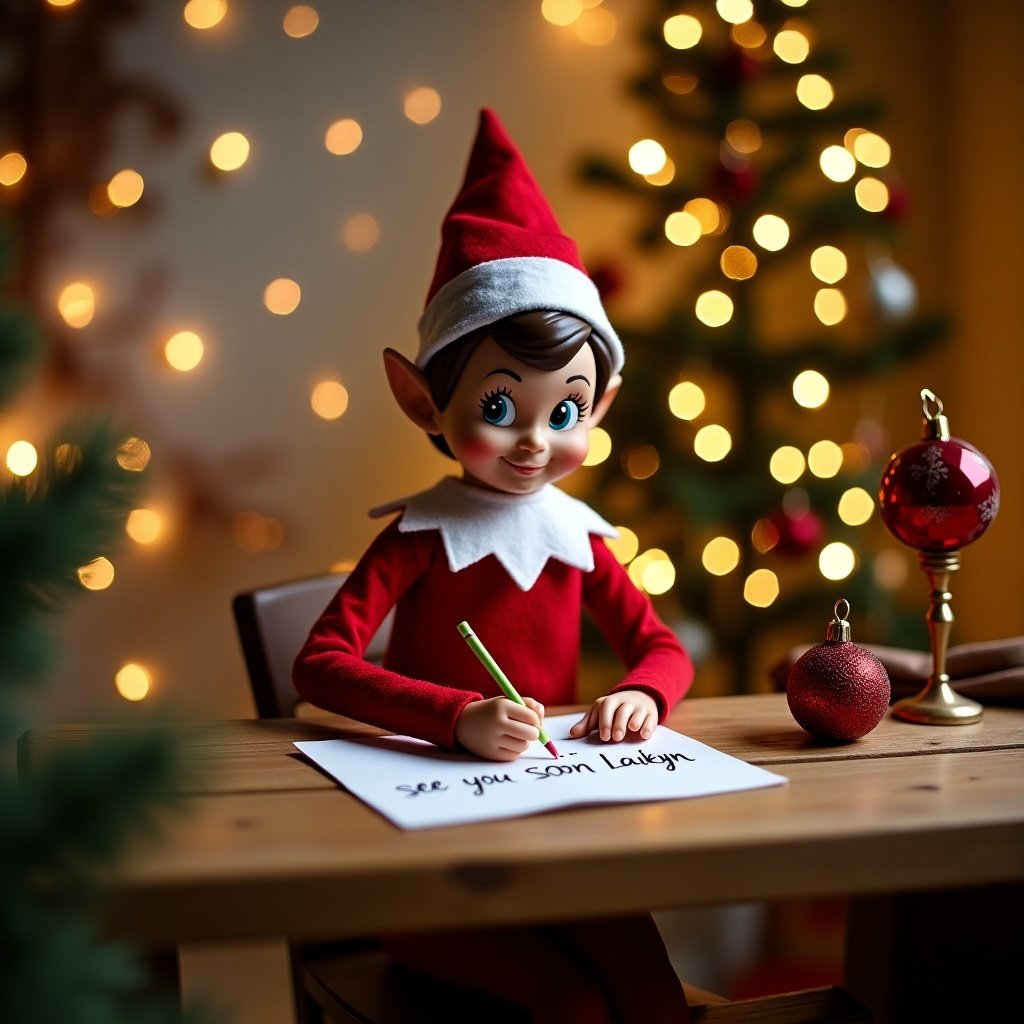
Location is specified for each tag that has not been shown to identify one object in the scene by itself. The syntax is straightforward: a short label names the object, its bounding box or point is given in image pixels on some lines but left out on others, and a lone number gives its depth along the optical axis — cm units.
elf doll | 97
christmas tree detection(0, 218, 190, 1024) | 47
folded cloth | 111
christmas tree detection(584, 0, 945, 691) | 211
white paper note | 80
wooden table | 69
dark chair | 103
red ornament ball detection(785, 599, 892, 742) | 95
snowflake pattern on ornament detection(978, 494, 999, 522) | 104
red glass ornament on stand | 104
